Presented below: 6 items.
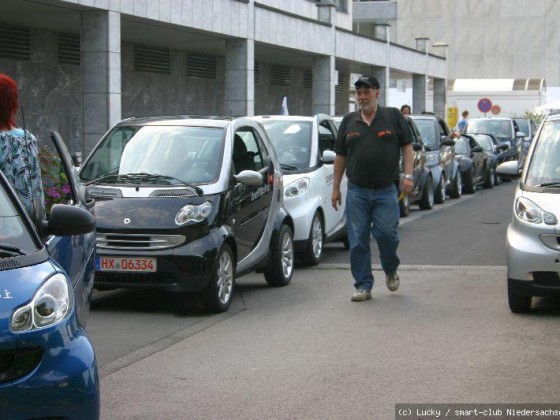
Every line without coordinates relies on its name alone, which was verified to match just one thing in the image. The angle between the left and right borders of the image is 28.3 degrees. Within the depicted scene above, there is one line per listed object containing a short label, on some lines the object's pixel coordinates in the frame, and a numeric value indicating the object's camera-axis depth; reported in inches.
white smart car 499.2
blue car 180.7
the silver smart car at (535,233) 351.6
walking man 393.4
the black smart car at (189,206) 373.7
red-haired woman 256.4
